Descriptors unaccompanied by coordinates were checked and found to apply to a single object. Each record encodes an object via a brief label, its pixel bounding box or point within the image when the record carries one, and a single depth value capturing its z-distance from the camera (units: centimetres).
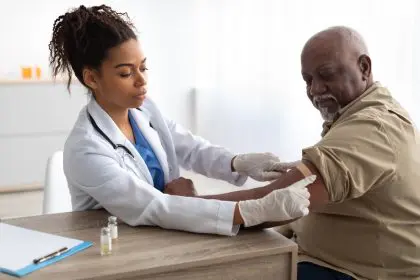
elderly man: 147
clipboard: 129
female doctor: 147
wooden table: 128
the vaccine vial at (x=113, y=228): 144
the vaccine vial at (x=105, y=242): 135
